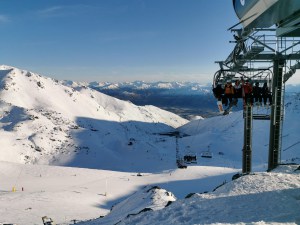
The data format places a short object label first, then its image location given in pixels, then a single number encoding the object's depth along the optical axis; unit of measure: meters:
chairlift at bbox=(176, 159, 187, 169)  33.15
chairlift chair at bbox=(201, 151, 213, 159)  48.13
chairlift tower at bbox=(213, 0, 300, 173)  6.84
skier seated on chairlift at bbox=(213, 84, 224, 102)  11.69
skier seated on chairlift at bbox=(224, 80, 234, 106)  11.55
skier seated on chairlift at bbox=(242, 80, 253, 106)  11.74
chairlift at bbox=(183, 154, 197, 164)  39.35
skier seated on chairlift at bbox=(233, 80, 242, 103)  11.72
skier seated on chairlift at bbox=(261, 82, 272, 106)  12.03
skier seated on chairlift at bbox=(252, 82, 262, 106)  11.93
